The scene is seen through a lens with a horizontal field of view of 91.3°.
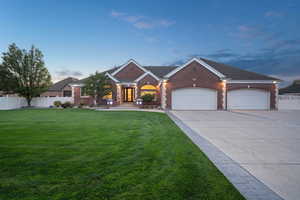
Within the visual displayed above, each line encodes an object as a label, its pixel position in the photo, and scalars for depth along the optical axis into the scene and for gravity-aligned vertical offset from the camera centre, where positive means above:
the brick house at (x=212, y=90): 17.31 +1.01
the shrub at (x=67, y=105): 20.03 -0.85
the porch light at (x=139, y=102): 19.22 -0.46
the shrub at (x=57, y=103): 21.06 -0.60
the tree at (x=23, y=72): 20.69 +3.87
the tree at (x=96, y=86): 18.84 +1.64
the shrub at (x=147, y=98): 19.03 +0.06
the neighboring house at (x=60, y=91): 33.75 +1.80
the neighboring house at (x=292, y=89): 31.27 +2.14
